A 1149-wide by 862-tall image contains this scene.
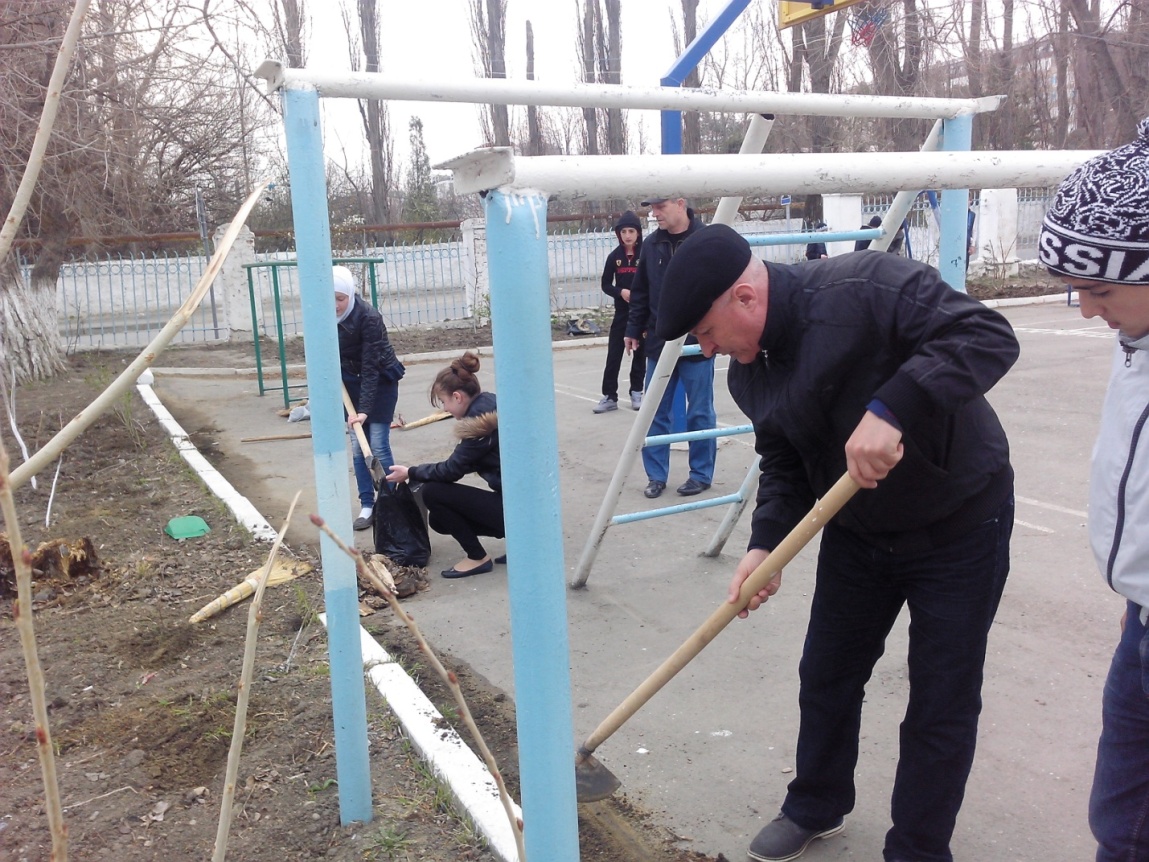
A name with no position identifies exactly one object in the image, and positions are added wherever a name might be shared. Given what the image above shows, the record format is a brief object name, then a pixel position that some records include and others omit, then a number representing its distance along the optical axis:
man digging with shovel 1.83
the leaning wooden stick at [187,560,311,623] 4.01
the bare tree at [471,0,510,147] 28.77
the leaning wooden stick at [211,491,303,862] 0.98
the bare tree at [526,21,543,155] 27.67
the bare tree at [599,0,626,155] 28.05
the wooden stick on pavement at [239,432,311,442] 8.01
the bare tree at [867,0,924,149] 17.64
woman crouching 4.63
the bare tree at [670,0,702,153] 25.80
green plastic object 5.09
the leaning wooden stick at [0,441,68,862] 0.73
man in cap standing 5.43
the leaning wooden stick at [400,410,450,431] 8.19
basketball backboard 5.20
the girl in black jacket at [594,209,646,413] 8.44
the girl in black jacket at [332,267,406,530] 5.45
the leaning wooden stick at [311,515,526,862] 1.11
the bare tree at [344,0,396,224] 26.61
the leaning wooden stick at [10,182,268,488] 0.77
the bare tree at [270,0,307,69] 12.16
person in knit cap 1.53
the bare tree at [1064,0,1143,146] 16.59
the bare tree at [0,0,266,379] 6.93
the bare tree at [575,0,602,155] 28.33
